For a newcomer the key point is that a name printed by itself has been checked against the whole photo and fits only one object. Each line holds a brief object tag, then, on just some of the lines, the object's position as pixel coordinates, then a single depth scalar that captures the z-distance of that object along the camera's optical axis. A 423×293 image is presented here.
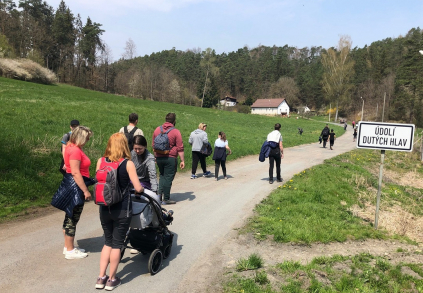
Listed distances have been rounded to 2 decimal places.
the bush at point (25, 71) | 46.50
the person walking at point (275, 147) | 10.26
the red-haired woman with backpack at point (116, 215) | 3.91
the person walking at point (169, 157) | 7.54
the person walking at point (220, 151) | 10.96
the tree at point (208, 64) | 77.78
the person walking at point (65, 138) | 5.26
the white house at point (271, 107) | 89.44
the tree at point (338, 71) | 71.94
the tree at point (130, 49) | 76.78
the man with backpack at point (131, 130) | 6.66
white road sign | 6.45
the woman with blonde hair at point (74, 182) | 4.50
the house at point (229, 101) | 101.27
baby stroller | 4.16
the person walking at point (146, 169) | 5.27
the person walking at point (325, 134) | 24.66
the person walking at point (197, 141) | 10.64
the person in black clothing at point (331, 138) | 24.50
